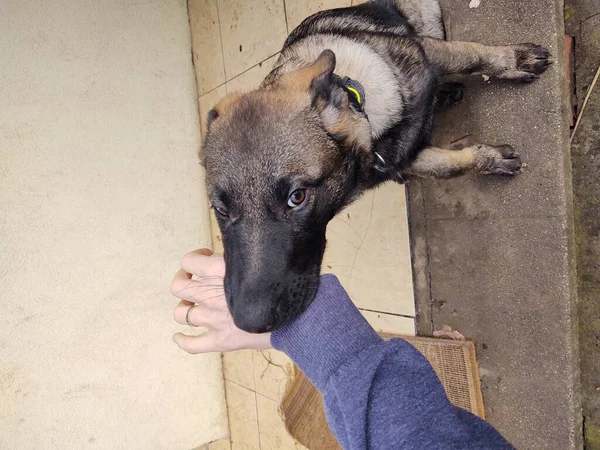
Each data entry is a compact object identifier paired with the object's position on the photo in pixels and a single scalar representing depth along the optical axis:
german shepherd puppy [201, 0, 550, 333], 0.50
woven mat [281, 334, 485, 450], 0.79
